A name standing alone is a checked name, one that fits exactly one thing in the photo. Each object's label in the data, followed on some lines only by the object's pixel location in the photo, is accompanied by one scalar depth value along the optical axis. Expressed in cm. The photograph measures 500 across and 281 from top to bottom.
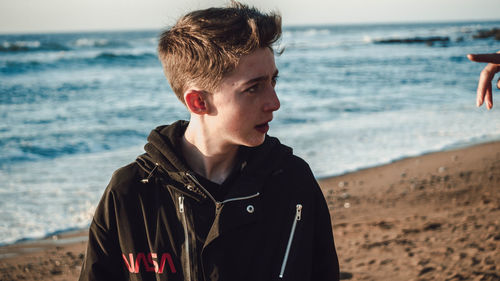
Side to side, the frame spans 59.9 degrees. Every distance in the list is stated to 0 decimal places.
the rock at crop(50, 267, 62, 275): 458
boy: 187
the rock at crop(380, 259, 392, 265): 428
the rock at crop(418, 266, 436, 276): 401
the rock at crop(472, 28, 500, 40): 5175
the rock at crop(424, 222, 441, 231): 500
